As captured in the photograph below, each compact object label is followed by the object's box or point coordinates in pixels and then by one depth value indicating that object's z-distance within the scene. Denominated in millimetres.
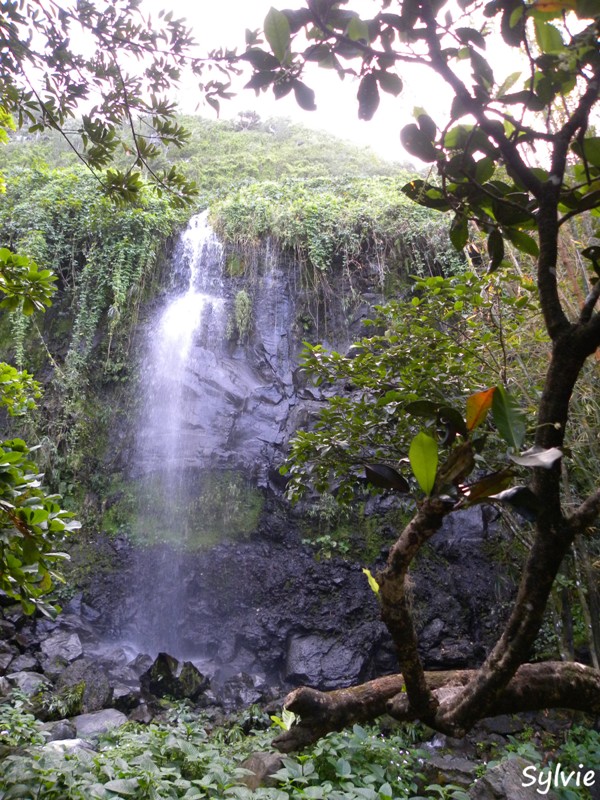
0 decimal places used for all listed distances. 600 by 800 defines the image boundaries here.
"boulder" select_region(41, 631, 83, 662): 5438
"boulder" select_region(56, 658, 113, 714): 4680
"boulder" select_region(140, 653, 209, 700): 5121
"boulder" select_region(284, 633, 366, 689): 5398
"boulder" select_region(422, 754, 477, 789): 3035
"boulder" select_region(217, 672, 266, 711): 5113
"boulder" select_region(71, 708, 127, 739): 4168
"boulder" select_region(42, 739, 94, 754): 2223
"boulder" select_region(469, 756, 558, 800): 2455
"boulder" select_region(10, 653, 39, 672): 5066
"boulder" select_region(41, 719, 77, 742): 3785
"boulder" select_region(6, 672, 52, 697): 4578
